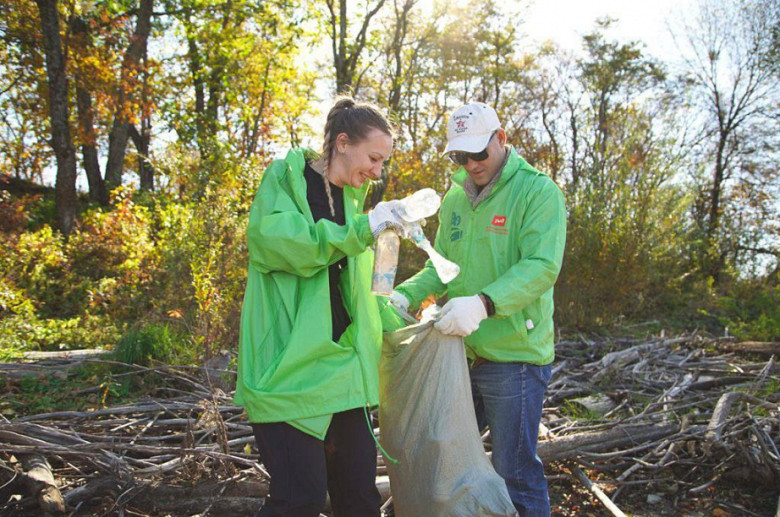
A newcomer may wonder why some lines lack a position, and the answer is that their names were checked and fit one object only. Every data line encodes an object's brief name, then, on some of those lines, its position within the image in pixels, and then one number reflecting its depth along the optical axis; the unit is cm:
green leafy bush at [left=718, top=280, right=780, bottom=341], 722
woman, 188
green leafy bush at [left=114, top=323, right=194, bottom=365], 487
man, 225
